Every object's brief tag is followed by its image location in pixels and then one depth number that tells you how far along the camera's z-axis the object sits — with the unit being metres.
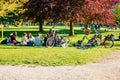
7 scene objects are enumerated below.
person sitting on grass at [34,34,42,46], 28.46
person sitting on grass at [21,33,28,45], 29.45
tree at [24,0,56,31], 43.62
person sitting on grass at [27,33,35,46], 28.87
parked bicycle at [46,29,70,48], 27.73
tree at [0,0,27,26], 30.83
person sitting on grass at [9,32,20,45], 29.59
